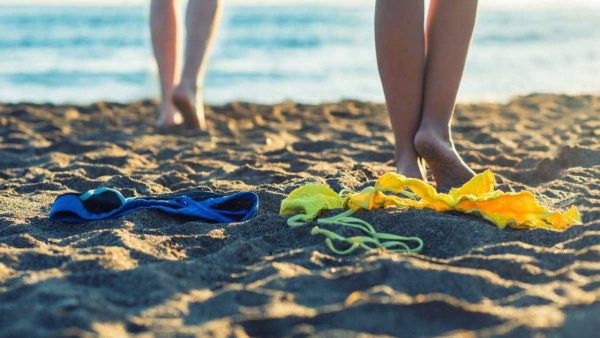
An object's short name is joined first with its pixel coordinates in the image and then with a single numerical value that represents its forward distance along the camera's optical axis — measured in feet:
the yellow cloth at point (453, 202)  8.79
